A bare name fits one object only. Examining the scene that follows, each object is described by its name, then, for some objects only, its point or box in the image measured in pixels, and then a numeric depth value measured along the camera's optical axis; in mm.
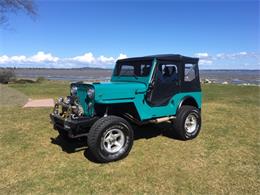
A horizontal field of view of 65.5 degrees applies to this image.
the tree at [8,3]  13804
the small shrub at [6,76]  17753
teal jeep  3648
